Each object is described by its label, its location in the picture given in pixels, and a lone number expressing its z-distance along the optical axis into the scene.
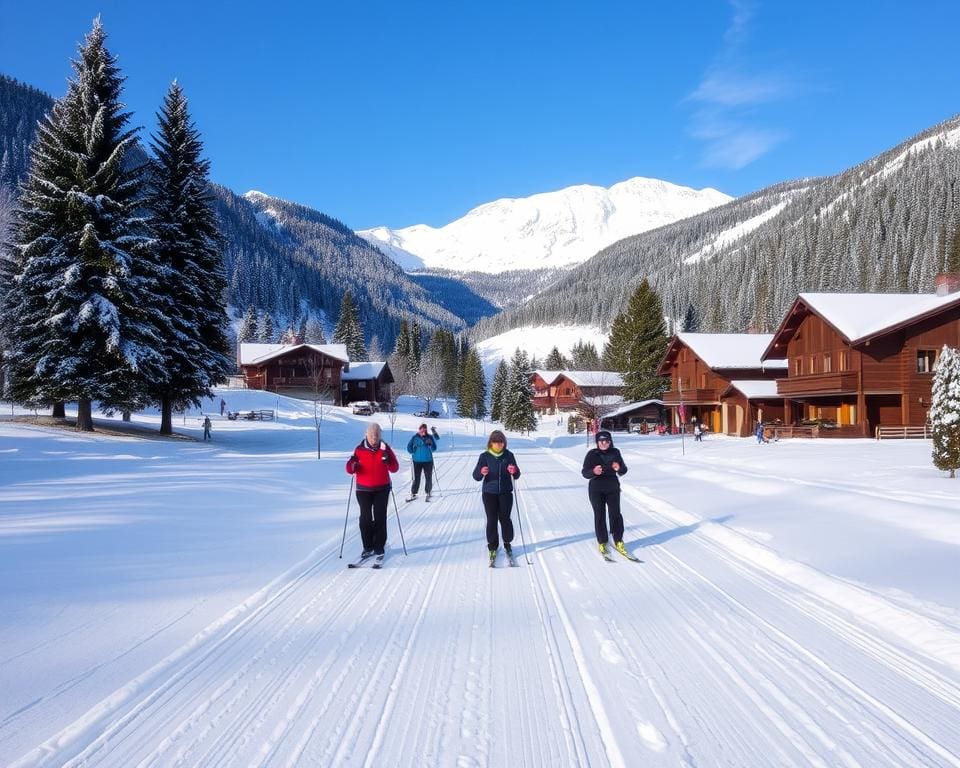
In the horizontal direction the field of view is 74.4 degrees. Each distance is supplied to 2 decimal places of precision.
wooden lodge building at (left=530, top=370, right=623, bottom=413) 59.89
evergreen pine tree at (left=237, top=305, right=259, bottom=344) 112.12
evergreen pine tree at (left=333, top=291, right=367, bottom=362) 97.31
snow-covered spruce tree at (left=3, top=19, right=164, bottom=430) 21.84
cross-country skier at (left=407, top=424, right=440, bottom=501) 14.24
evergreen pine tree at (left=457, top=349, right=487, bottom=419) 88.56
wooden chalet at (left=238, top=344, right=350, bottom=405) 68.94
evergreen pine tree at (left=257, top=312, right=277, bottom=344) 109.44
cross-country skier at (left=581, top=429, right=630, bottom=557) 8.38
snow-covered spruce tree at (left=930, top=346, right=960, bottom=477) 14.52
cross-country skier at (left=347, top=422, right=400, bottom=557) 8.11
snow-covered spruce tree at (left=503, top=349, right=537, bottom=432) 64.69
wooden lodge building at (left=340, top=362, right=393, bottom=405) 77.62
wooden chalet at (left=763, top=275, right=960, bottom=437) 32.44
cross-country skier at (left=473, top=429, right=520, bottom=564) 8.15
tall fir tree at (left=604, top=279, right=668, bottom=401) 55.03
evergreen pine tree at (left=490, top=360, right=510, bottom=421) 80.62
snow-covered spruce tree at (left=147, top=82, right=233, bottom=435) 26.27
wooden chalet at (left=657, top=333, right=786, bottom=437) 43.75
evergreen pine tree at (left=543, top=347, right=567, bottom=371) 115.25
